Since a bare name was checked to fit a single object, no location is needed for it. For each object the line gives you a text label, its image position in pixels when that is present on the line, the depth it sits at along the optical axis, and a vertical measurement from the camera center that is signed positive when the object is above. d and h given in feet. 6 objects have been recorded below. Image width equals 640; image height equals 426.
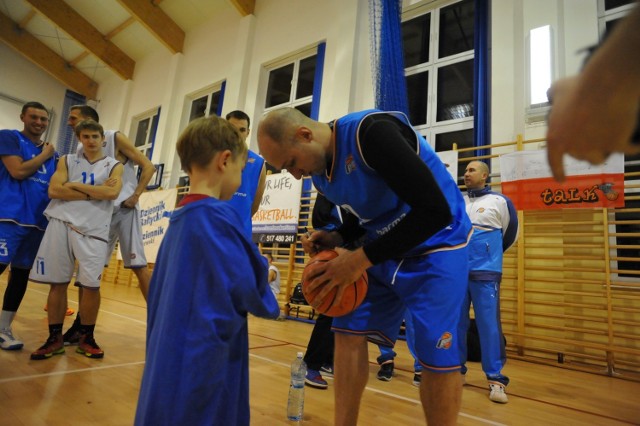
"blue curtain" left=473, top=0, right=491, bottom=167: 16.53 +9.49
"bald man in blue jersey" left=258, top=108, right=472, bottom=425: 3.93 +0.57
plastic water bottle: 6.23 -1.96
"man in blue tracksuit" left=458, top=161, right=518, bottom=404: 8.91 +0.80
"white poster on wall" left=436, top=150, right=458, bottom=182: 16.37 +5.67
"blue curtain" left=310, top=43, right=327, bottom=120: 23.36 +11.96
